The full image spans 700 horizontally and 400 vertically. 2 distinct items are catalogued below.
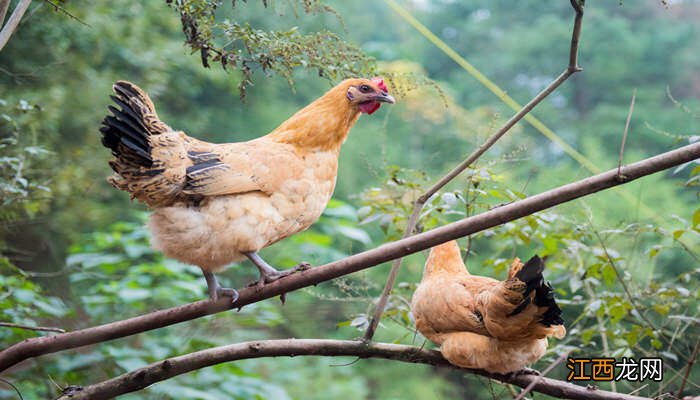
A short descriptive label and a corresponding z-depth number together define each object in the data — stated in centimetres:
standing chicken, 314
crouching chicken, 314
